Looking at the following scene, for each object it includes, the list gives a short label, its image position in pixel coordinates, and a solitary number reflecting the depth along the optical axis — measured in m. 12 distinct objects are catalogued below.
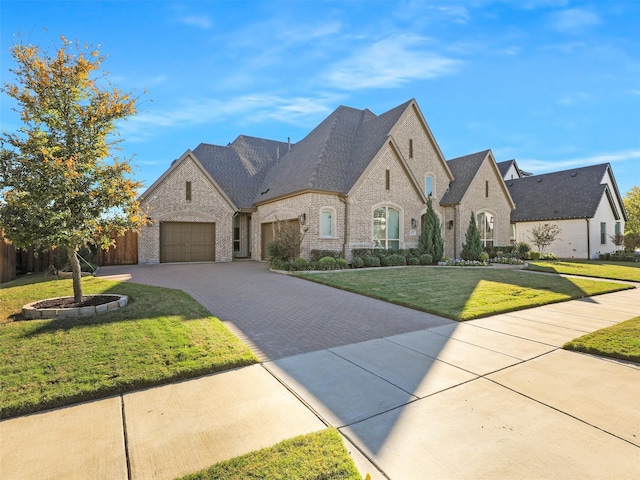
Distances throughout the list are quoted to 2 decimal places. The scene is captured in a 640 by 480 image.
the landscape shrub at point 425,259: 18.88
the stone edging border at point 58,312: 6.30
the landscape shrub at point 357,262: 16.78
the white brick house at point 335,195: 17.92
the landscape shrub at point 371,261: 17.22
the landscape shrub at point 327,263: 15.49
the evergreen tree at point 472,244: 21.00
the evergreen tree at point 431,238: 19.61
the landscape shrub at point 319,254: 16.80
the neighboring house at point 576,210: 25.89
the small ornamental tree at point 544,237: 20.73
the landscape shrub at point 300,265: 15.03
